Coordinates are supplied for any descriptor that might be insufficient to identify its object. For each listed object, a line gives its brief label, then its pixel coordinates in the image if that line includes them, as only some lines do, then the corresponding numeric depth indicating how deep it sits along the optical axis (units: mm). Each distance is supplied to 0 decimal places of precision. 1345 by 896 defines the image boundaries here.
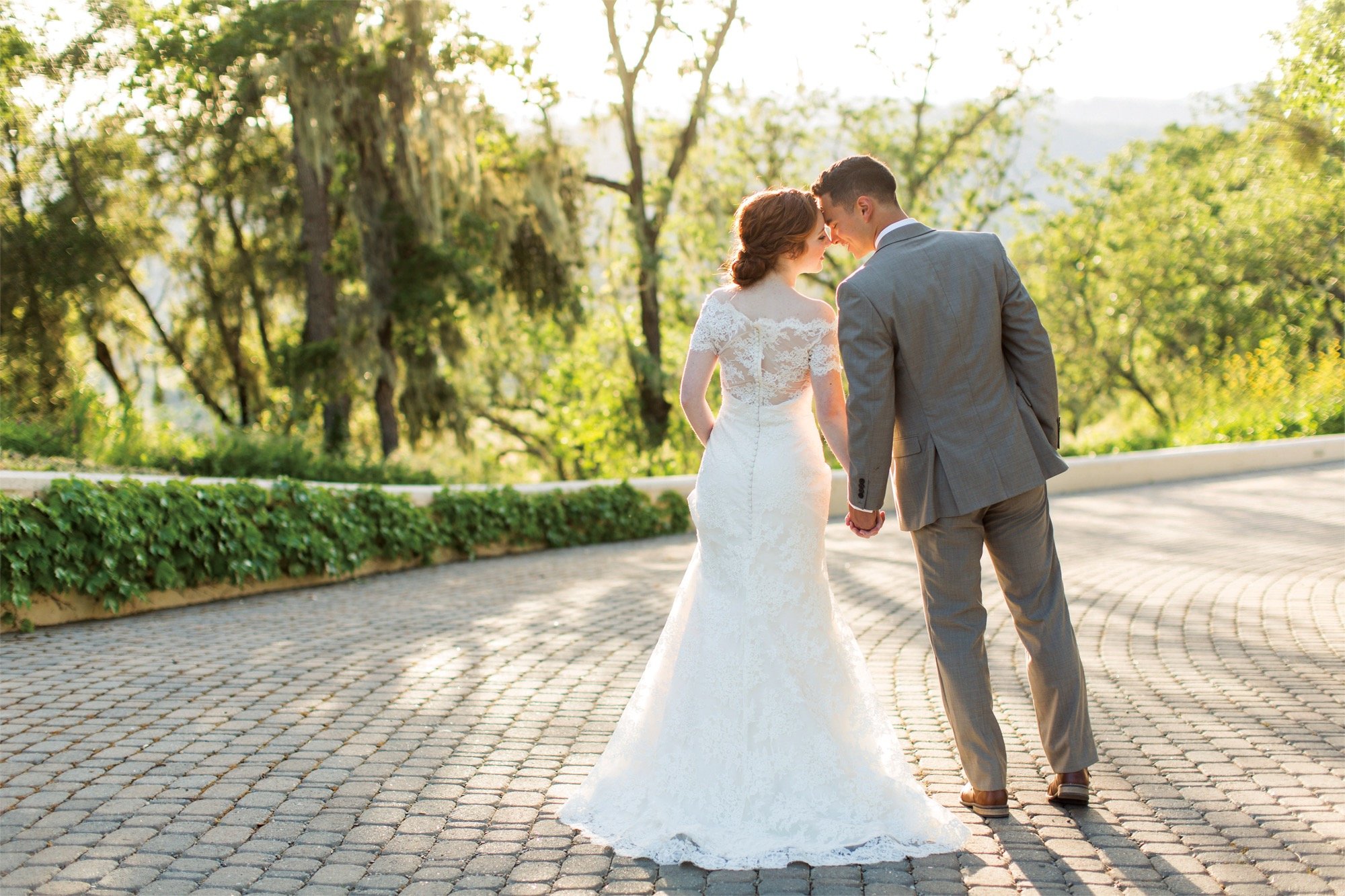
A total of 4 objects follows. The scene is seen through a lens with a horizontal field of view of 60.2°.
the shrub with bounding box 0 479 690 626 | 6801
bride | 3357
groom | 3461
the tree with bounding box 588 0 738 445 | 20094
